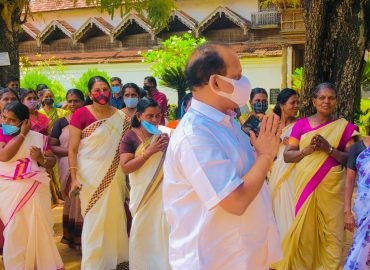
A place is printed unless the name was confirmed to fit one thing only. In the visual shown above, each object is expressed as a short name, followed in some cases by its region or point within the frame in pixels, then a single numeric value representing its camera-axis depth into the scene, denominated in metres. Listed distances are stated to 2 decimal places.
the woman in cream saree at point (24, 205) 4.66
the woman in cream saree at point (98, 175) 4.90
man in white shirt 2.05
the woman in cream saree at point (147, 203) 4.59
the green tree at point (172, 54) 15.46
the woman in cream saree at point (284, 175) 4.95
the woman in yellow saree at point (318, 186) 4.52
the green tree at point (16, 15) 8.24
